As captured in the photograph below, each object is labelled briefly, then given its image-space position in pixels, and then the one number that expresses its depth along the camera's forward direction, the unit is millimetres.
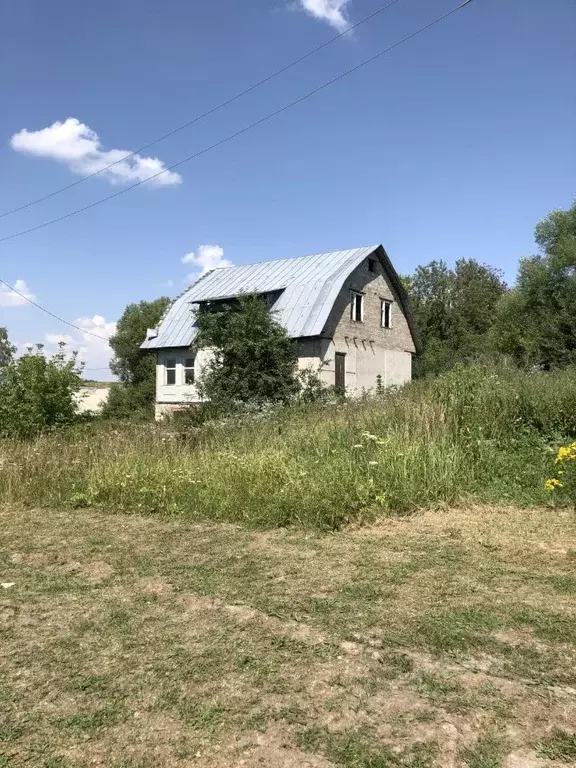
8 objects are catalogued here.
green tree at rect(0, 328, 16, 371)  50450
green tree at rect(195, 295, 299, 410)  20141
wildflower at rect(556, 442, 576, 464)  5281
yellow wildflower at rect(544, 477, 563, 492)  5348
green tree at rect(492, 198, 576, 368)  30511
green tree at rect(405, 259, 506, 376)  47500
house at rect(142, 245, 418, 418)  24484
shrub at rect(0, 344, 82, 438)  15578
